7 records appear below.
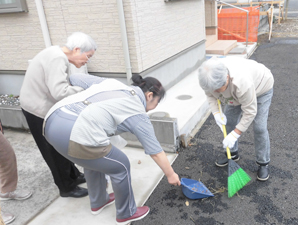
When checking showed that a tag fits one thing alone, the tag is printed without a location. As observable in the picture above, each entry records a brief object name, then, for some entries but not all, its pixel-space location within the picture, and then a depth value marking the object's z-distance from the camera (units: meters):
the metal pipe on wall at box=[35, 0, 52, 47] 4.70
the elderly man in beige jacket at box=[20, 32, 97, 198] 2.25
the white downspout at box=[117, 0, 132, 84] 4.16
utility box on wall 3.46
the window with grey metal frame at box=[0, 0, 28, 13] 4.85
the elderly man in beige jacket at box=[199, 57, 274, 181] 2.25
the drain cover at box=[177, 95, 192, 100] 5.06
